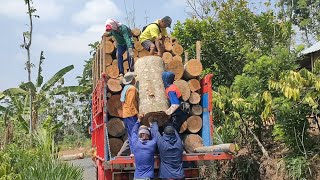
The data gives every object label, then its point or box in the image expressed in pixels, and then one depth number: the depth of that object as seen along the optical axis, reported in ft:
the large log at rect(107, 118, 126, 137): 15.78
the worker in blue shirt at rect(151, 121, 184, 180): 13.77
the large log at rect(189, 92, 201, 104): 16.14
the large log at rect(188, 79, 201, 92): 16.40
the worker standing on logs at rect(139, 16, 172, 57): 18.06
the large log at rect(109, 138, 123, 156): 15.76
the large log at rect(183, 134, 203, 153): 15.78
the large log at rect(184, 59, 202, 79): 16.60
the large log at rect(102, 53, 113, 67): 18.08
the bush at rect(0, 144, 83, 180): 18.30
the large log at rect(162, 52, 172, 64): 18.35
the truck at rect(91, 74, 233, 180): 14.31
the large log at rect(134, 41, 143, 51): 19.28
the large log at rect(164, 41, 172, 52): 18.94
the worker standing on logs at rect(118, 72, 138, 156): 15.04
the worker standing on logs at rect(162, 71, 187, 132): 14.77
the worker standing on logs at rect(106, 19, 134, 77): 17.47
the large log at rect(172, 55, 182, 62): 18.39
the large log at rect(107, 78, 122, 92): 15.83
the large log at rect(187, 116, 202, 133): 15.96
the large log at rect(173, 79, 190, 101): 16.08
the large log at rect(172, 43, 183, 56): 19.04
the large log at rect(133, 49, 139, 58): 19.14
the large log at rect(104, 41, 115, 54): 18.31
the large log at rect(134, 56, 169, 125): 14.95
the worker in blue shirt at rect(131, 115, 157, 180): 13.57
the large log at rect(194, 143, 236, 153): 13.44
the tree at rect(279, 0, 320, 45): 66.29
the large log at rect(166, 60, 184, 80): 16.60
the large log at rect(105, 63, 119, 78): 17.17
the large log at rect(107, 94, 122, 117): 15.87
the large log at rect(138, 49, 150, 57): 19.10
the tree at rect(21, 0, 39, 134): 37.69
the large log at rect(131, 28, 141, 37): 19.96
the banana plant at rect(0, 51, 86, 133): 35.20
